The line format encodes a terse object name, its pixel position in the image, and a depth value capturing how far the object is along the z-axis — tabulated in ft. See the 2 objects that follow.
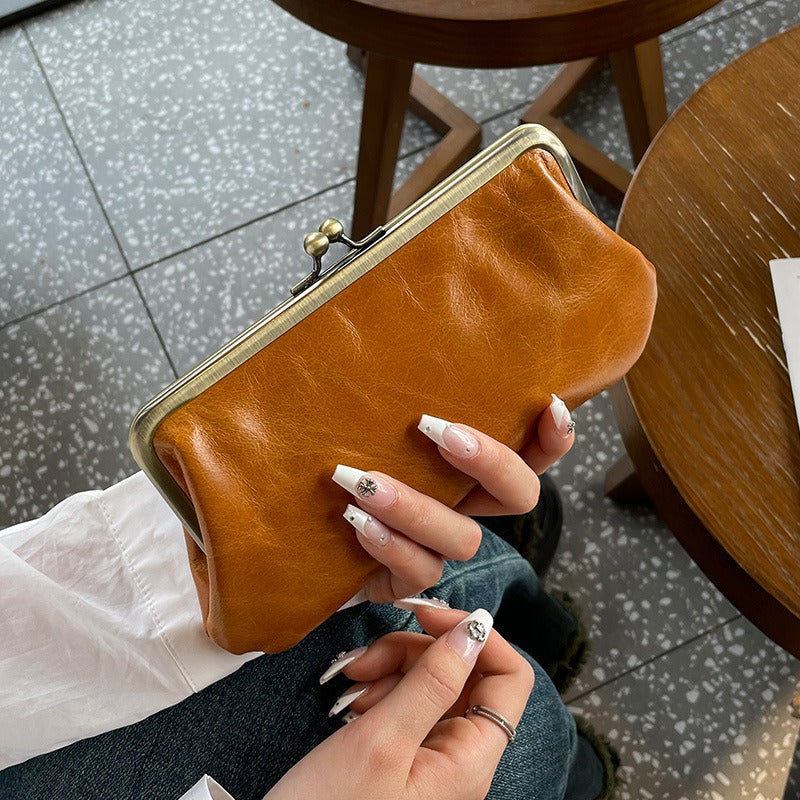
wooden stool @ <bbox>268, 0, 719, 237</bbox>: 2.42
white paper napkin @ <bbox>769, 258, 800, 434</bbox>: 2.16
